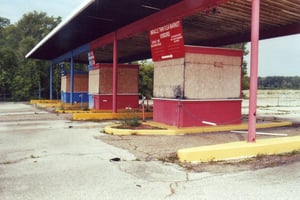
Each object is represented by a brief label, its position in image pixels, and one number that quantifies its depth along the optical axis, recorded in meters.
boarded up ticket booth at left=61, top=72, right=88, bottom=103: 28.75
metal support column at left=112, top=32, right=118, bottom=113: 17.27
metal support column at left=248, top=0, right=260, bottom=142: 8.34
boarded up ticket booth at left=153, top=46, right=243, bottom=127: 12.26
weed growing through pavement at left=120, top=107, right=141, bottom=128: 12.79
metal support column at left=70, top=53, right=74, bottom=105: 26.92
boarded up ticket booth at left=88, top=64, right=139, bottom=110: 20.75
